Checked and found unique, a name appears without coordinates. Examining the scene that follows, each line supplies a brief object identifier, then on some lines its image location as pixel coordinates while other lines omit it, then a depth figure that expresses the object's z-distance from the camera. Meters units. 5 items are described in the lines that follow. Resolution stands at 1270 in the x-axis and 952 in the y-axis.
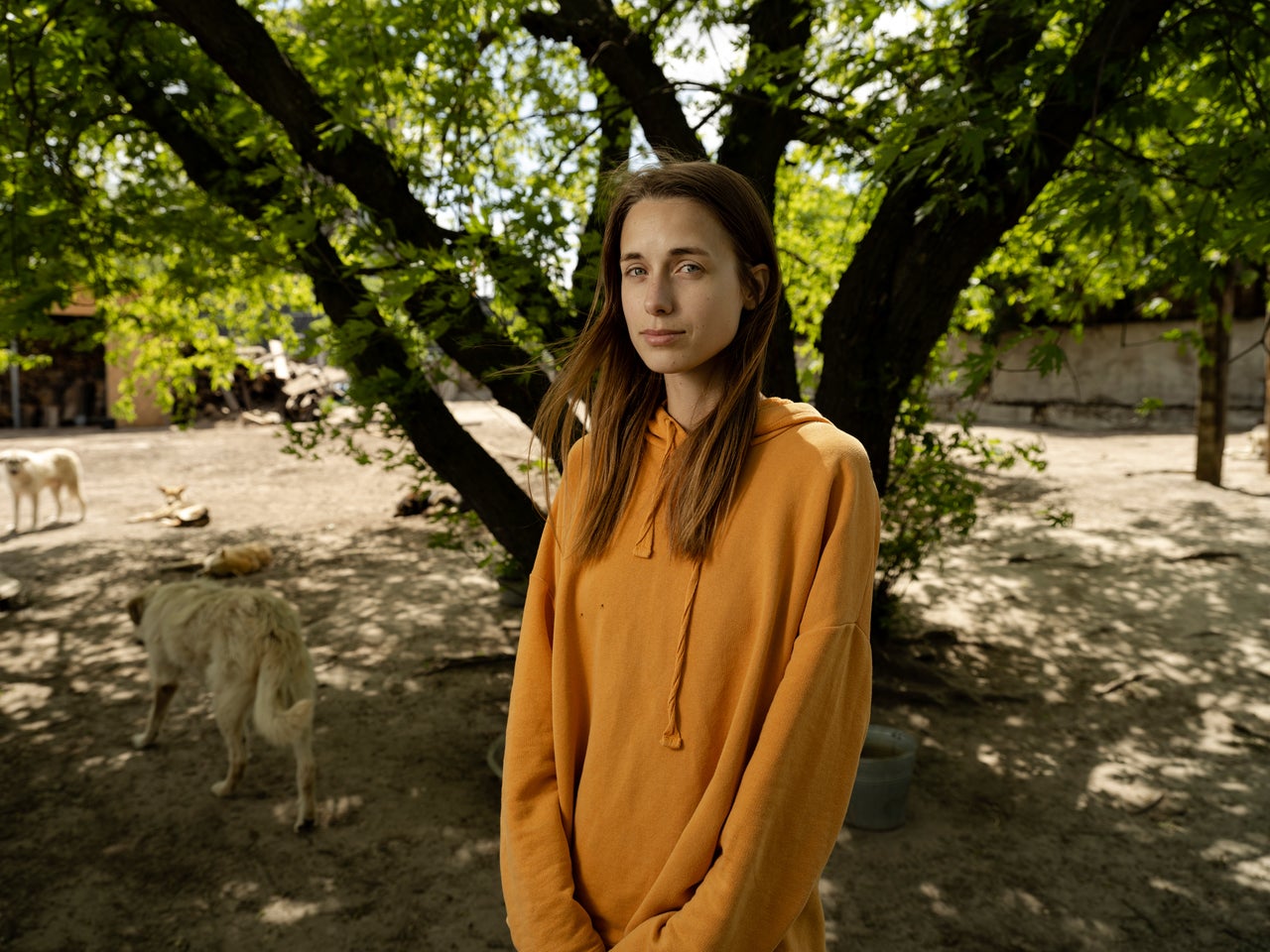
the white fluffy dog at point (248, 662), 4.19
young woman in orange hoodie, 1.29
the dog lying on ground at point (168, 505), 11.41
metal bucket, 4.04
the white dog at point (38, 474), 10.41
